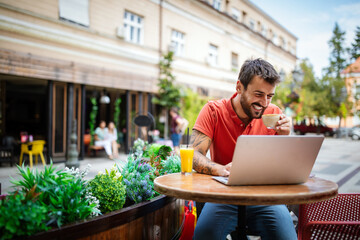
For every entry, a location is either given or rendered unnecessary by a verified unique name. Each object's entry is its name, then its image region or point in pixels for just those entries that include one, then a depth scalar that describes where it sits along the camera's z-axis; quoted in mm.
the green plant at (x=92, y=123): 10844
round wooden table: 1396
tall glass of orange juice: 2053
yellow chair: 7871
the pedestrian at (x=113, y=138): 10336
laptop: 1480
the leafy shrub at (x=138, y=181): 2049
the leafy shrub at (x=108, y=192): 1790
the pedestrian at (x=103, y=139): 10164
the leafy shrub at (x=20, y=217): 1259
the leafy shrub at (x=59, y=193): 1509
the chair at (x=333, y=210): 2135
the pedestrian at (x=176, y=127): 9125
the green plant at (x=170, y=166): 2736
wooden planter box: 1465
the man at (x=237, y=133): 1882
